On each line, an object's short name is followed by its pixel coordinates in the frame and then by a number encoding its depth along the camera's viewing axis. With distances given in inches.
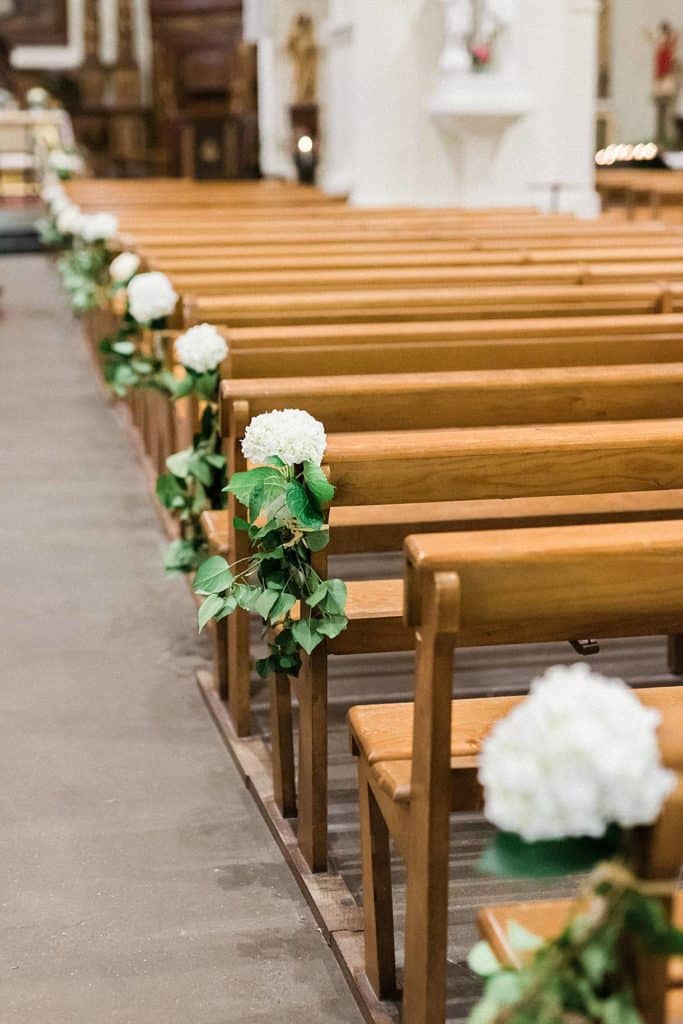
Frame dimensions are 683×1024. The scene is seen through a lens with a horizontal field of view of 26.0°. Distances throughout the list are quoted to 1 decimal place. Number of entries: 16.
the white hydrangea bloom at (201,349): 125.3
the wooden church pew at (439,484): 92.8
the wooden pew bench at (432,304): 160.2
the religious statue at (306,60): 464.1
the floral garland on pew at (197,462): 125.8
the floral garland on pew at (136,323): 154.4
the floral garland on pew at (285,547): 89.1
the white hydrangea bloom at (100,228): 237.1
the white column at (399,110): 344.8
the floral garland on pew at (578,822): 43.8
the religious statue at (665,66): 708.7
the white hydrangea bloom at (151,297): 153.9
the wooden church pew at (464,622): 66.3
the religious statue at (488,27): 320.8
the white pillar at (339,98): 371.6
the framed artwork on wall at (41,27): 778.8
